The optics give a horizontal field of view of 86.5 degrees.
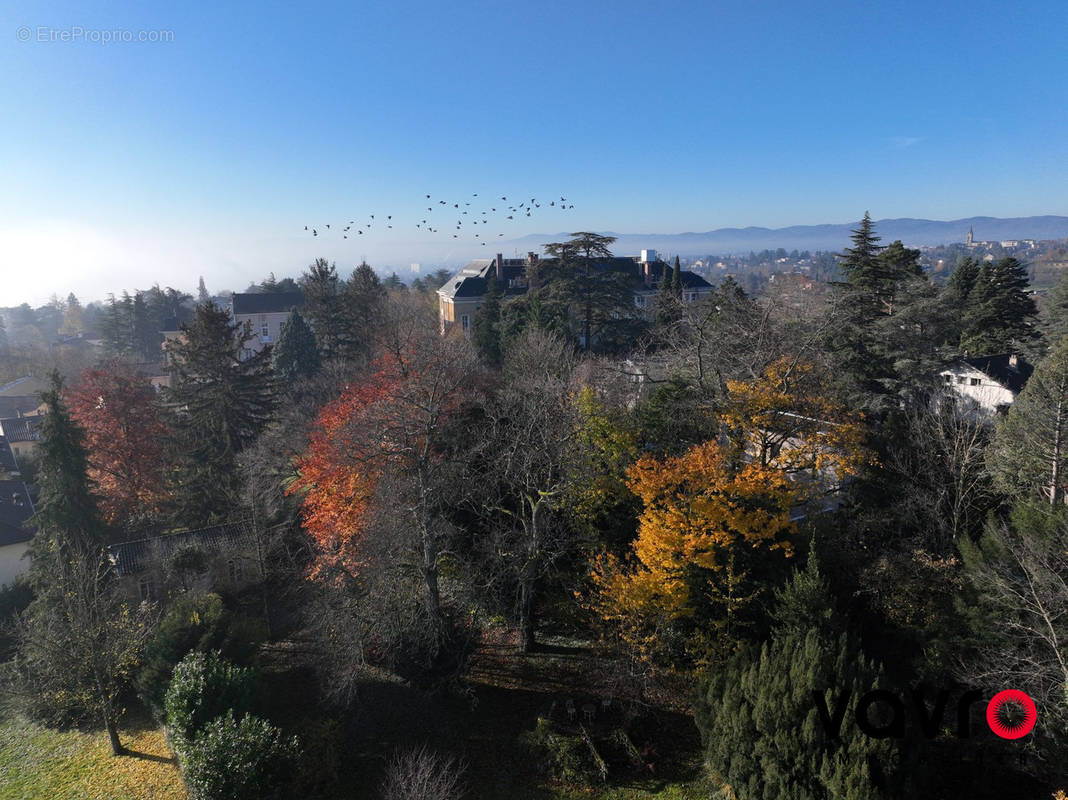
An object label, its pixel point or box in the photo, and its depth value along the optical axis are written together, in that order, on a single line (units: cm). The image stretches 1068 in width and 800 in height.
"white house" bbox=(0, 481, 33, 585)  2566
